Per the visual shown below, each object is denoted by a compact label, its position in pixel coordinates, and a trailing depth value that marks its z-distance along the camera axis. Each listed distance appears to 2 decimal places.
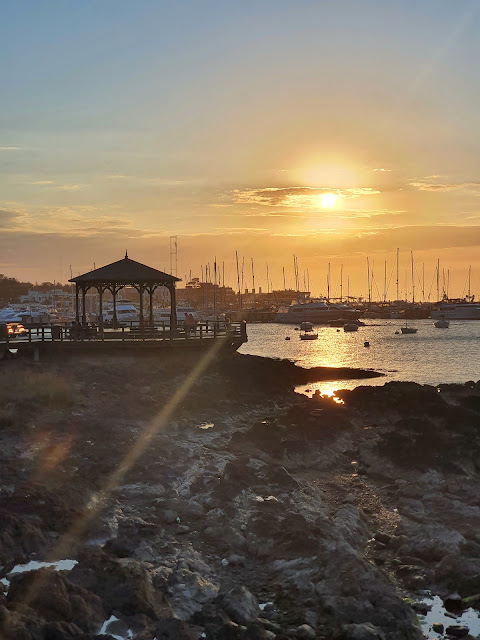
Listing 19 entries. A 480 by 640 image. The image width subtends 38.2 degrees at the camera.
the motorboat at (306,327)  126.38
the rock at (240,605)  10.75
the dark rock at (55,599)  10.07
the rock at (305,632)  10.43
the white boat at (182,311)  138.52
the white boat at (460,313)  192.25
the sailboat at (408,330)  122.75
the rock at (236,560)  13.00
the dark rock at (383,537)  14.52
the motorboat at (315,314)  172.62
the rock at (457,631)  10.87
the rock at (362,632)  10.25
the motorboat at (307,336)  106.56
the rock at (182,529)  14.29
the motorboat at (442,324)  140.25
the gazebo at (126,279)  37.19
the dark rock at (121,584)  10.68
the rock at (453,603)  11.66
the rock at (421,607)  11.51
